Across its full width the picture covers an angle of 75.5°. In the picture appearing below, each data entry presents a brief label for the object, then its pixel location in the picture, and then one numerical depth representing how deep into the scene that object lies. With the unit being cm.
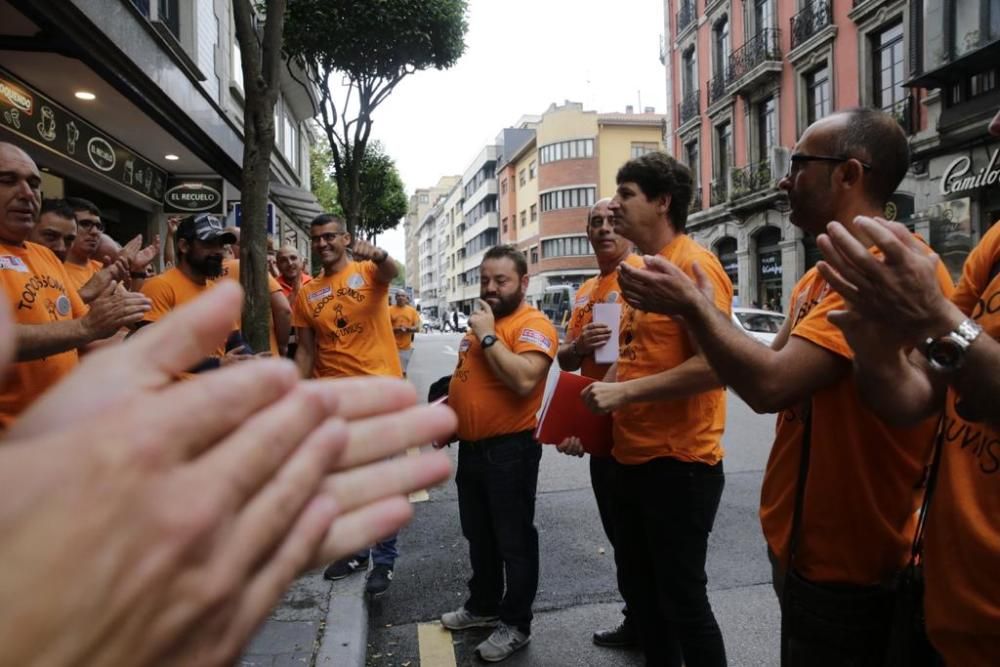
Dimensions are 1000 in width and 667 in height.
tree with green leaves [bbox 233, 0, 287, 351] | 371
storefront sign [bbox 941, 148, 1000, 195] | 1313
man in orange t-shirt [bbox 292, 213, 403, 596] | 395
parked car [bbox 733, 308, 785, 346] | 1235
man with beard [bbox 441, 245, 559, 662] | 313
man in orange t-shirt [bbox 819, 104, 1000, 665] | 122
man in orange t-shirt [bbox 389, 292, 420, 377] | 860
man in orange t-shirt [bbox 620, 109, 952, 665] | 163
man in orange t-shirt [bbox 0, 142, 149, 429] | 238
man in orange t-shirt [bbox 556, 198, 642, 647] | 298
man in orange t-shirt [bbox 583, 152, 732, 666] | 235
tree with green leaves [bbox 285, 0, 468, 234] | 1156
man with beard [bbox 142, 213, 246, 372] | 349
